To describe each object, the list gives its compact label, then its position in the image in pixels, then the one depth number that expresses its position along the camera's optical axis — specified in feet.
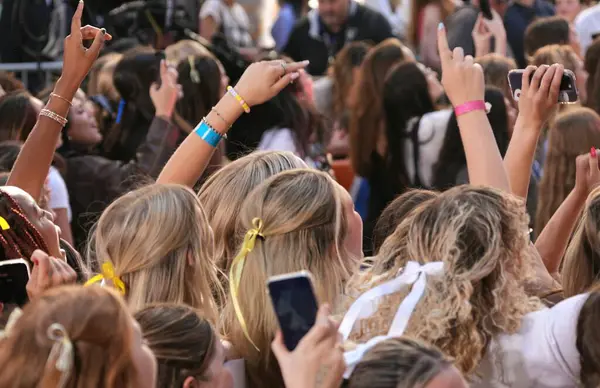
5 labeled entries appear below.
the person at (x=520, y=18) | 56.51
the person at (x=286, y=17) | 71.12
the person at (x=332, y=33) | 60.26
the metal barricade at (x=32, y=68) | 54.08
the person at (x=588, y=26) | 55.24
